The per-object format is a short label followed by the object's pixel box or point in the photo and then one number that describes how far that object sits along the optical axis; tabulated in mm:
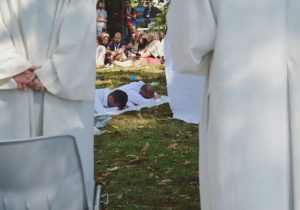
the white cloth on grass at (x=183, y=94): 10167
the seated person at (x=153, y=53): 19602
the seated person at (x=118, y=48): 19409
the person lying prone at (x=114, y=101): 11281
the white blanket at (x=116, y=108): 11074
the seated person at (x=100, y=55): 18683
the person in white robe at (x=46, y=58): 4800
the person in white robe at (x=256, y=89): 3828
